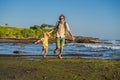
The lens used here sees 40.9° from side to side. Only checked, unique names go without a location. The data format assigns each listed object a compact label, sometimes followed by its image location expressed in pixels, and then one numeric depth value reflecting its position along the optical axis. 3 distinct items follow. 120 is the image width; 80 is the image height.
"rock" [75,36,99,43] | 44.30
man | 7.27
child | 8.58
